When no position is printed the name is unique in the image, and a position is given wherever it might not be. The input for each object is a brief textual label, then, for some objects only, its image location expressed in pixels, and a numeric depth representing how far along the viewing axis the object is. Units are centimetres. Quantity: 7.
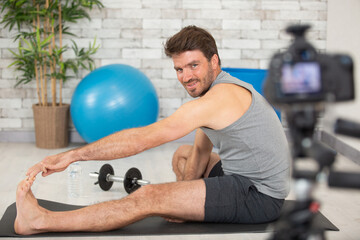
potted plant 414
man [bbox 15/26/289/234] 210
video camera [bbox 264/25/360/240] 108
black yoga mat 223
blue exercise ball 383
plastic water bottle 299
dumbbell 292
